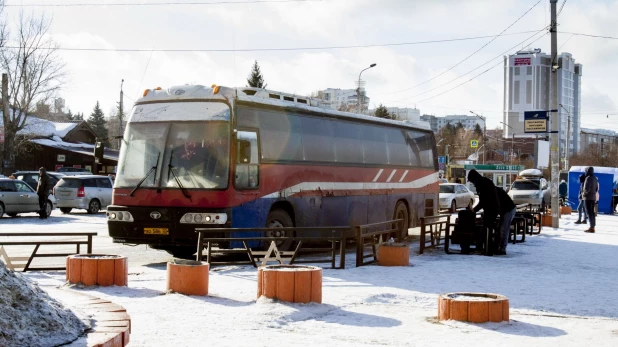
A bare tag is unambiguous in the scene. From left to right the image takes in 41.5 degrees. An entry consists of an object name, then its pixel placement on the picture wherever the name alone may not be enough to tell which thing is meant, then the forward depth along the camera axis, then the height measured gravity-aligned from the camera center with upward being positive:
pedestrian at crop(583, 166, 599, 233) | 26.28 +0.30
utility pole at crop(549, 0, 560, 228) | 27.84 +2.80
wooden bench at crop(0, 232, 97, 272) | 13.43 -1.11
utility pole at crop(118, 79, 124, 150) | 62.77 +6.98
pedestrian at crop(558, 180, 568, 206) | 45.34 +0.67
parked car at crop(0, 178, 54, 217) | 30.39 -0.43
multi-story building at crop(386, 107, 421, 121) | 176.69 +19.06
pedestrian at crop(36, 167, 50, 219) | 29.94 -0.18
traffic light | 17.44 +0.79
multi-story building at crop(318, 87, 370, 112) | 136.48 +23.22
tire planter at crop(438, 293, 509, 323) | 9.20 -1.24
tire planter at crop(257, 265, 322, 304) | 10.15 -1.13
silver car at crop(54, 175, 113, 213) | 33.91 -0.19
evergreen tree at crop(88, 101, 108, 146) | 135.00 +11.87
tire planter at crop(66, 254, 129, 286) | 11.30 -1.14
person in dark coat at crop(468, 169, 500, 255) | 17.39 -0.03
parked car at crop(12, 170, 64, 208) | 42.94 +0.55
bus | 15.25 +0.52
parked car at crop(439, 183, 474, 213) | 42.06 +0.12
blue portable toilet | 40.78 +0.91
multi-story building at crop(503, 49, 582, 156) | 189.00 +15.93
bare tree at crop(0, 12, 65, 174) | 61.20 +7.74
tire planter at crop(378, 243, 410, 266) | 15.30 -1.08
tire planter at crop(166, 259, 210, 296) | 10.78 -1.15
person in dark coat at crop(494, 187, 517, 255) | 17.92 -0.36
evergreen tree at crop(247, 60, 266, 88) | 85.00 +12.13
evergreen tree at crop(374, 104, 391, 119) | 98.06 +10.34
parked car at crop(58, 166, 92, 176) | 61.02 +1.41
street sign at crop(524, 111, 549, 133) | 29.33 +2.89
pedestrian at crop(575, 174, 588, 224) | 31.38 -0.34
